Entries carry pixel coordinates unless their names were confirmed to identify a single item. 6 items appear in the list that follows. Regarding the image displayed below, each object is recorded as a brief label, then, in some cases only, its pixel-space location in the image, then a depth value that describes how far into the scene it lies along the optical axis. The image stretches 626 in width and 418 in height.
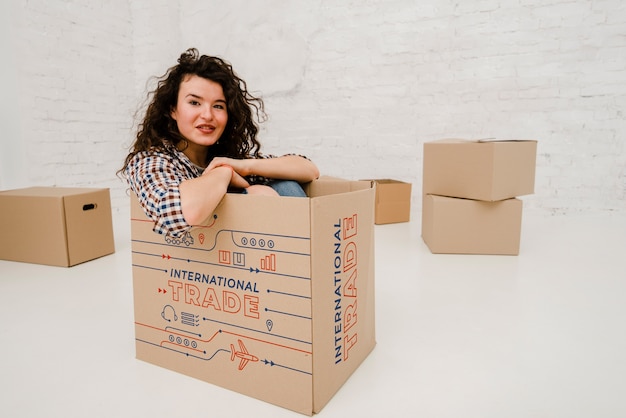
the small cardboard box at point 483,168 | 1.93
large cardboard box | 0.84
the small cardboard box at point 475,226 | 2.01
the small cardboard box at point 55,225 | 1.91
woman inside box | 1.00
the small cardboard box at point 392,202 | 2.82
